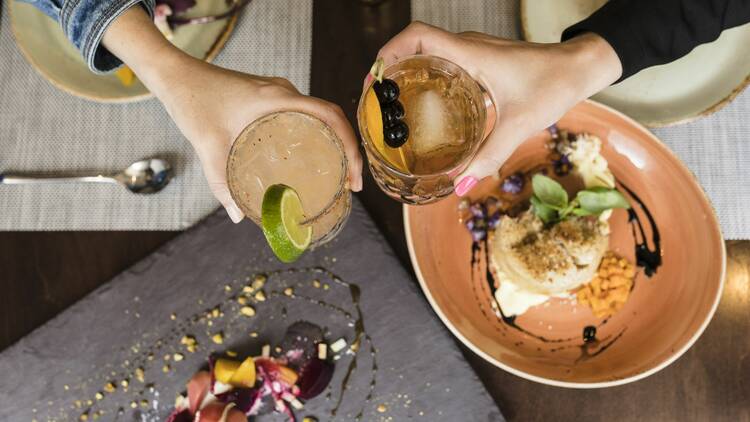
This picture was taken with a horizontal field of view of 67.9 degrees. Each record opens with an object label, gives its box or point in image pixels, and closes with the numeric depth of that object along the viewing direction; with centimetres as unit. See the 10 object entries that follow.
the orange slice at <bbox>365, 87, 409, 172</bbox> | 69
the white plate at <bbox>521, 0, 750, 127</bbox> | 99
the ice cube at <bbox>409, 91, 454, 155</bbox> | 74
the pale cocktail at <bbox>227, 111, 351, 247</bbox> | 71
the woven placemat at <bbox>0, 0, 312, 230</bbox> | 108
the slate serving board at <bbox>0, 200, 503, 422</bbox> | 104
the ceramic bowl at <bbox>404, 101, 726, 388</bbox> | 96
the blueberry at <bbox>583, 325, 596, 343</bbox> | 100
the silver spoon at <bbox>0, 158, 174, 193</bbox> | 106
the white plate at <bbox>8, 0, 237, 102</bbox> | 104
